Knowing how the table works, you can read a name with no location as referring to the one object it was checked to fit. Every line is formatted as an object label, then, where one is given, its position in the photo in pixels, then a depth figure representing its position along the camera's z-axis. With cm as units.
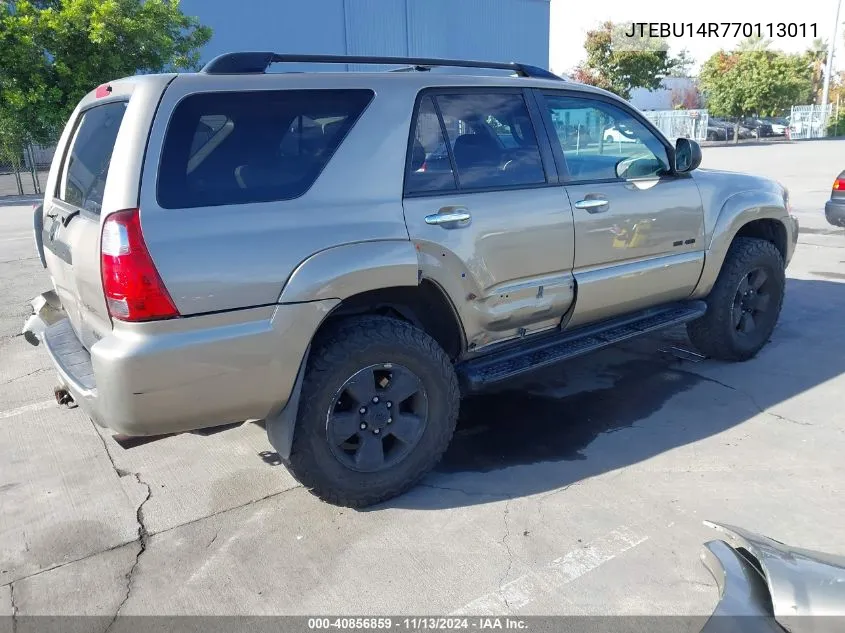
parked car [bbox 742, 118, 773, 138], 4760
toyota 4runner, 271
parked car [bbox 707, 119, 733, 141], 4500
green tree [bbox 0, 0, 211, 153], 1623
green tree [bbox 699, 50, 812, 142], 4384
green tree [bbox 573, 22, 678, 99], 3934
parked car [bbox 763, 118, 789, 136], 4874
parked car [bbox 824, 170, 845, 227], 887
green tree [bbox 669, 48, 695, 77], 6988
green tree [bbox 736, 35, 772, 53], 5153
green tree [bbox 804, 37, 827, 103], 5897
